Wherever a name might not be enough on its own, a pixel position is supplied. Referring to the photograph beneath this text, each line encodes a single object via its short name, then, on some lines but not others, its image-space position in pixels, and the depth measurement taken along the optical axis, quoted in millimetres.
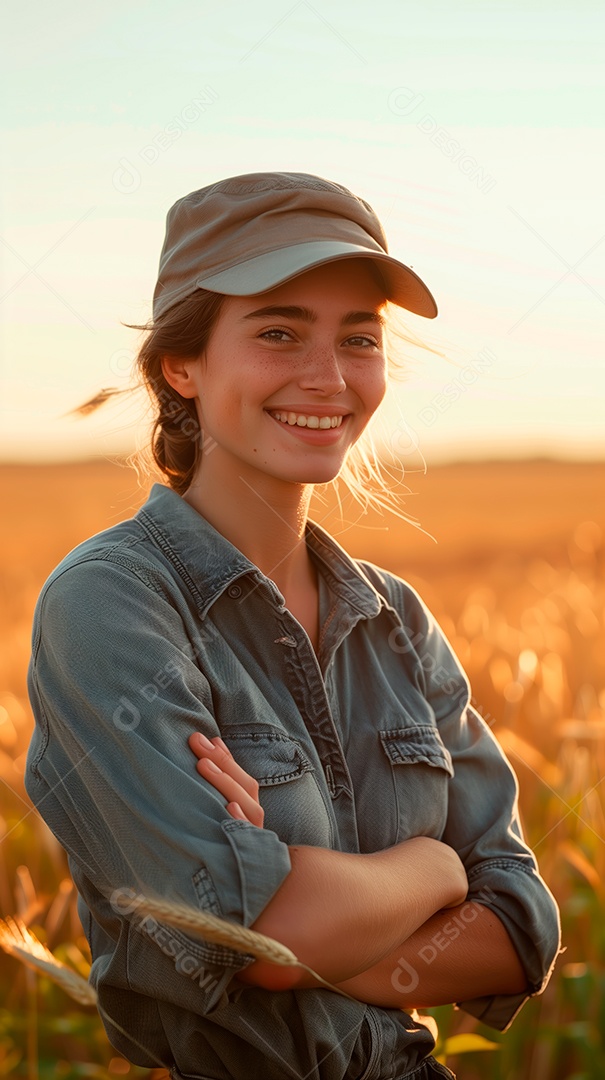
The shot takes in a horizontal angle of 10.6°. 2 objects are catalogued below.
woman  2275
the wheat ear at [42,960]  2263
